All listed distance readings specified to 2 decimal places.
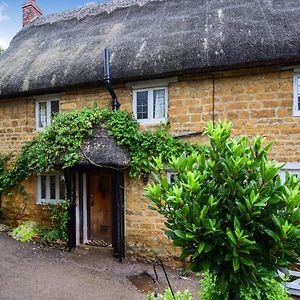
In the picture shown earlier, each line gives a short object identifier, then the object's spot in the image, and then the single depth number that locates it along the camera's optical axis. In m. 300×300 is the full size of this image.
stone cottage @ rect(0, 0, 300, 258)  6.09
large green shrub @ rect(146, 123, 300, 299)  2.46
